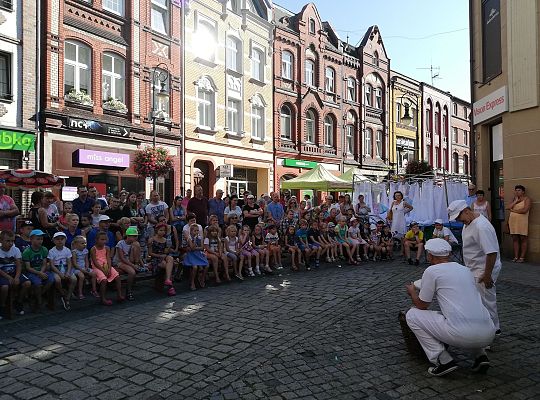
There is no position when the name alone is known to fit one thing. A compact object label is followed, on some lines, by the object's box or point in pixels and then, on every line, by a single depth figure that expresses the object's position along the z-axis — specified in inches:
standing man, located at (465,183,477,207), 502.6
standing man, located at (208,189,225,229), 445.4
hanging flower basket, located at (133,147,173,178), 654.5
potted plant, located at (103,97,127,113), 673.0
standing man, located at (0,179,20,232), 303.9
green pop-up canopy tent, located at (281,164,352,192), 708.0
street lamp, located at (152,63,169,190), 701.9
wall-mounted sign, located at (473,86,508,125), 469.4
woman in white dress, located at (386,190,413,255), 511.2
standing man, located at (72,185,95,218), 354.9
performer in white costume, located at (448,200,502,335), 187.5
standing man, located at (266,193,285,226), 481.8
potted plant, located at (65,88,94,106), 619.2
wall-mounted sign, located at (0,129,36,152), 537.0
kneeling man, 155.9
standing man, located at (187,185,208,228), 432.5
